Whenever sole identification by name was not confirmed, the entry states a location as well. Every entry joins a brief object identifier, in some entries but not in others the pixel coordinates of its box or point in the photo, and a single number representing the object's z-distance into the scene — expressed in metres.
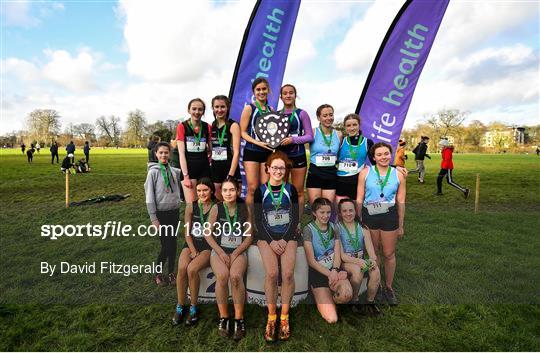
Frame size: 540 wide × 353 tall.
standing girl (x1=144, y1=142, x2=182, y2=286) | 3.41
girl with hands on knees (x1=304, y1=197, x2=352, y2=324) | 2.96
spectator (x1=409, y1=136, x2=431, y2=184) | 11.93
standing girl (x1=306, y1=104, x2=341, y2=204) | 3.51
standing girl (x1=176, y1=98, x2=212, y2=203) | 3.70
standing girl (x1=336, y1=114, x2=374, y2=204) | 3.52
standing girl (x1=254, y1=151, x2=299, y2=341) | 2.81
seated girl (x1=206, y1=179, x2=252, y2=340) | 2.75
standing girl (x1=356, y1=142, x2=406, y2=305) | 3.12
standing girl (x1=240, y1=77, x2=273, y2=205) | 3.55
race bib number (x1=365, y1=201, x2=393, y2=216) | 3.12
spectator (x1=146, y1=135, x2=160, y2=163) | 6.51
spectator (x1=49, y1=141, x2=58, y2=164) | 19.91
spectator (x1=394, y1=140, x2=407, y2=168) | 9.48
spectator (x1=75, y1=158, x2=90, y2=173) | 14.87
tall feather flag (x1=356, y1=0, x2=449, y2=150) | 5.02
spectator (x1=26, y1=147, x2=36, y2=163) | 21.56
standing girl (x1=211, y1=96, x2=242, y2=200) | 3.67
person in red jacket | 9.30
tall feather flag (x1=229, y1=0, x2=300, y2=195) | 5.57
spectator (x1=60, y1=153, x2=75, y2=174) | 12.43
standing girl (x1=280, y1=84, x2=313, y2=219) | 3.50
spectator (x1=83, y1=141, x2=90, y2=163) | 19.05
